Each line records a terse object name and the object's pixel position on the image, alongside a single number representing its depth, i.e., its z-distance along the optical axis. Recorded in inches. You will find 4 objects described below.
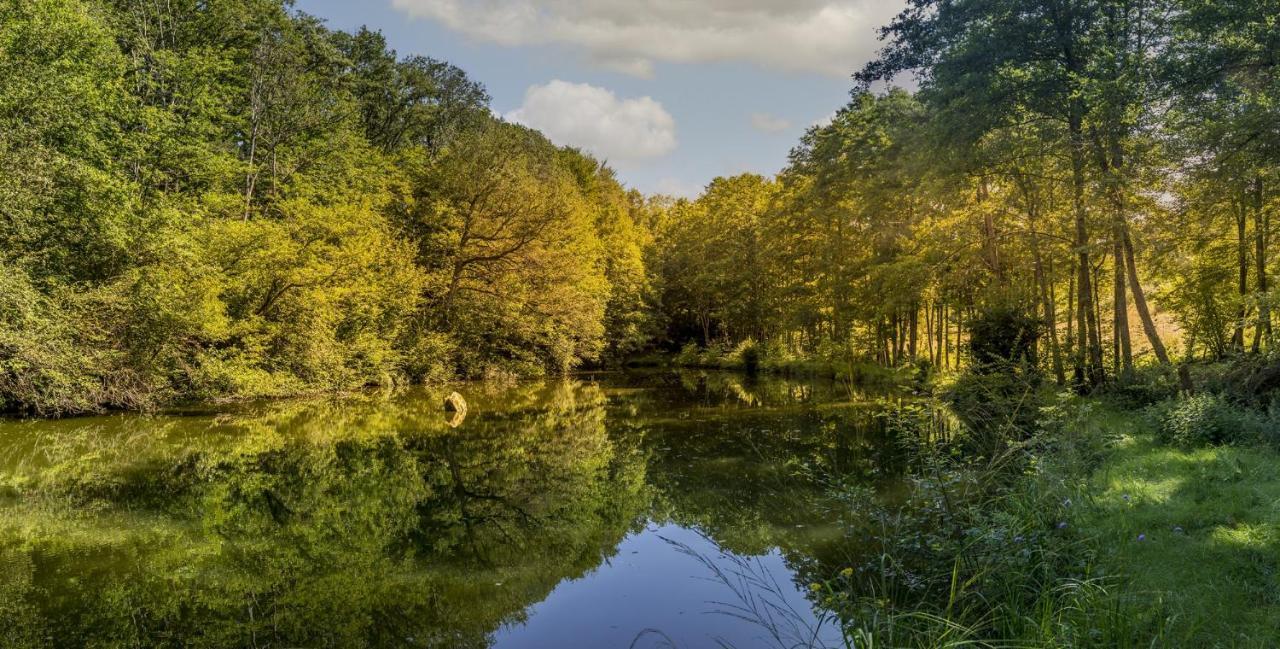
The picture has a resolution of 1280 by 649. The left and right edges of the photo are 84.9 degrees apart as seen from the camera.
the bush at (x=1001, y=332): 634.2
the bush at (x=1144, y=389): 487.5
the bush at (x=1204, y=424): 355.3
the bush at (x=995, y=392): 389.4
